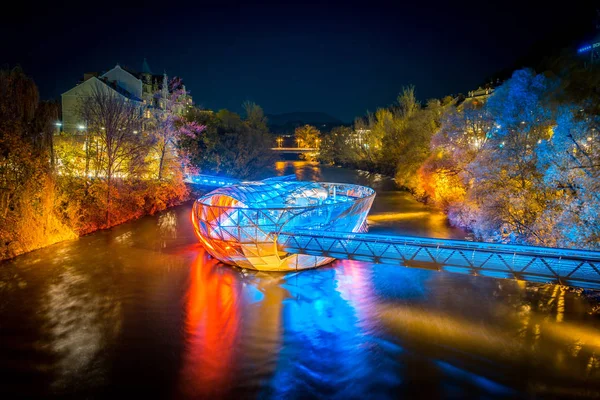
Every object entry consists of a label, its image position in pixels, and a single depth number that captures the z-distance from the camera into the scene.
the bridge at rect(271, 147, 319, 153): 121.29
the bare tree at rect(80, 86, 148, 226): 31.92
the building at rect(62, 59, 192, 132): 42.84
